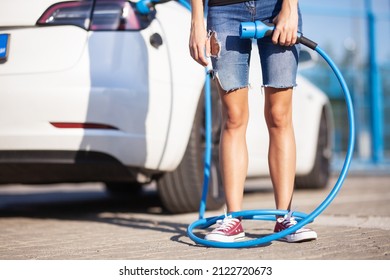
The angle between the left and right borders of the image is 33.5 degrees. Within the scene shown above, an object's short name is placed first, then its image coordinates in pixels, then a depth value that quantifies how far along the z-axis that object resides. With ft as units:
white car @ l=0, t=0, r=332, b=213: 12.25
